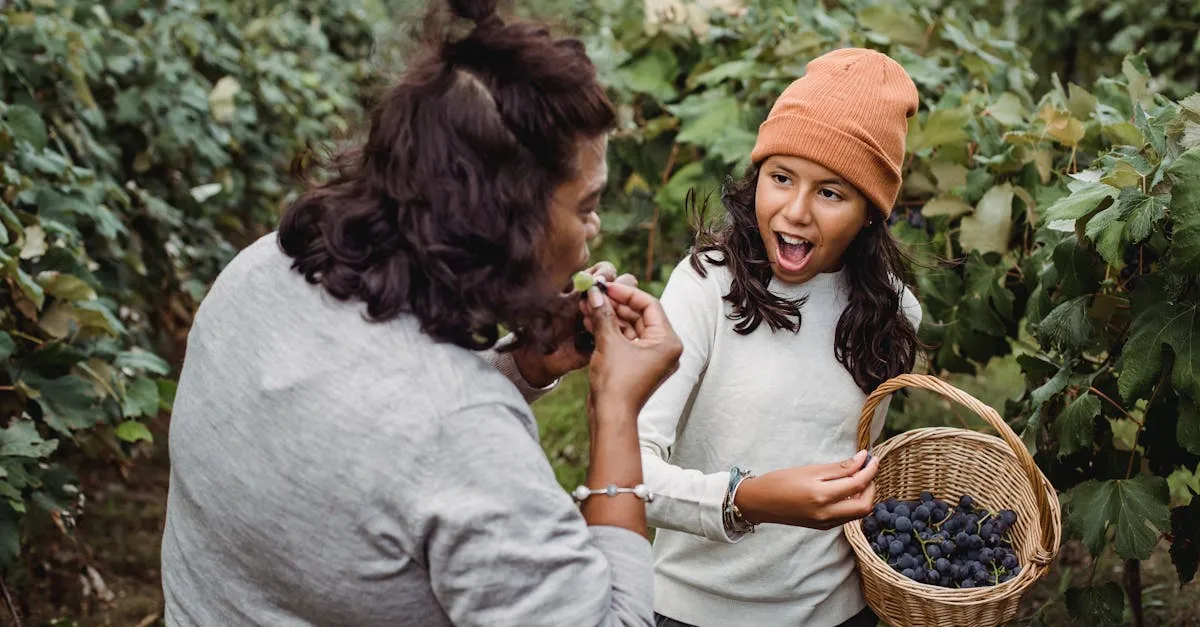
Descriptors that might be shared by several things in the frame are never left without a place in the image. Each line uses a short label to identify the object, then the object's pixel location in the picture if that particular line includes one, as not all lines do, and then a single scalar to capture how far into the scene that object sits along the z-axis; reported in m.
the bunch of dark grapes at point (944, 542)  1.94
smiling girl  1.99
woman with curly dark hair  1.21
